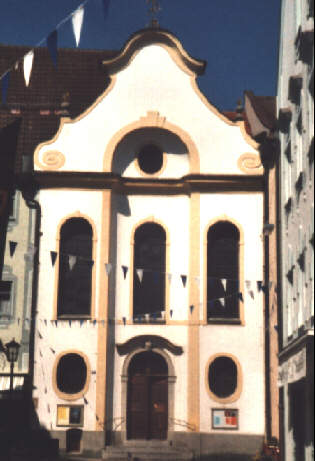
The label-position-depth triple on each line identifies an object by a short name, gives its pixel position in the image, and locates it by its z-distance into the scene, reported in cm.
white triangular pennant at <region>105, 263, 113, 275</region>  2900
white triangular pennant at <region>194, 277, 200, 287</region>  2927
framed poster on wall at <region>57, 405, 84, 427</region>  2855
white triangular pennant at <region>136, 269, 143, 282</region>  2942
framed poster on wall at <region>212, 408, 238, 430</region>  2848
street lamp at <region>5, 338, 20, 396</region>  2538
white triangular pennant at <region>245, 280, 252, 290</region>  2933
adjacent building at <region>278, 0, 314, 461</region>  1867
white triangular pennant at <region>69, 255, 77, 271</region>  2881
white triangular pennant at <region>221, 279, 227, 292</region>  2912
